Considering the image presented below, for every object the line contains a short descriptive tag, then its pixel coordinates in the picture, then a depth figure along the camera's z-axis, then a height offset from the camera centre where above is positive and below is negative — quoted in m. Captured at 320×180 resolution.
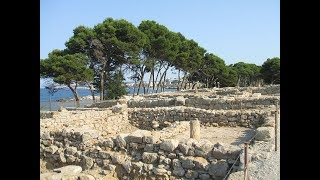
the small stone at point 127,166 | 8.11 -1.91
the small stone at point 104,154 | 8.53 -1.72
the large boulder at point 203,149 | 7.44 -1.37
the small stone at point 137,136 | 8.51 -1.23
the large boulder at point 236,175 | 6.06 -1.62
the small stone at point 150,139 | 8.21 -1.27
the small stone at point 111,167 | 8.25 -1.97
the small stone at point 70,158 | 9.39 -2.01
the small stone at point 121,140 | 8.75 -1.39
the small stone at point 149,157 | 8.01 -1.68
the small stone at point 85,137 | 9.66 -1.43
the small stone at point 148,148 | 8.19 -1.48
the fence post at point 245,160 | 5.17 -1.14
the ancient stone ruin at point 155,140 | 7.41 -1.58
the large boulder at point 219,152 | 7.26 -1.39
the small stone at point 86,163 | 8.71 -1.98
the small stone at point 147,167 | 7.87 -1.88
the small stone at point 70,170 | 7.49 -1.89
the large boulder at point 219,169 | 6.95 -1.71
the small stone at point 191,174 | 7.27 -1.90
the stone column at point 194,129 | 11.29 -1.37
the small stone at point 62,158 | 9.61 -2.04
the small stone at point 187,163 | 7.41 -1.68
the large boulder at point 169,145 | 7.77 -1.32
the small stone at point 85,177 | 7.18 -1.94
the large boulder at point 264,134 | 9.00 -1.23
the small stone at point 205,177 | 7.09 -1.90
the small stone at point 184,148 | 7.59 -1.37
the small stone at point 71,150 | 9.56 -1.81
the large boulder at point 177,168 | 7.49 -1.83
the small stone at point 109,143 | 8.94 -1.48
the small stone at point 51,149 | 10.02 -1.86
